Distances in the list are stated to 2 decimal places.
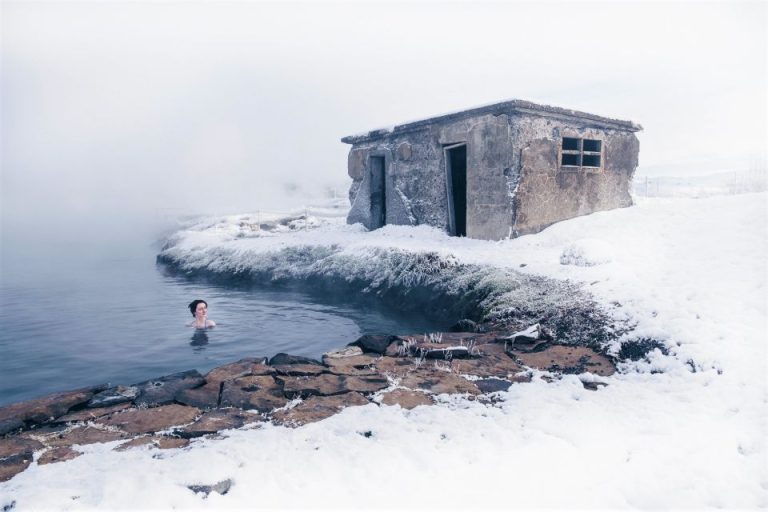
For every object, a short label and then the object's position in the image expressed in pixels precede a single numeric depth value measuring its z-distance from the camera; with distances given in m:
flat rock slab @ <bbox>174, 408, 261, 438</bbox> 3.45
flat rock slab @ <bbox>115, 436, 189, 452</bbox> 3.22
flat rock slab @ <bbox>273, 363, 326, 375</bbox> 4.78
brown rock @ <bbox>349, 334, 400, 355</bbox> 5.73
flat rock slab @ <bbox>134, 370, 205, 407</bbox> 4.20
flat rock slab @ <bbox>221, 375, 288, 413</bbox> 3.99
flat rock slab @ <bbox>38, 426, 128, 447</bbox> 3.37
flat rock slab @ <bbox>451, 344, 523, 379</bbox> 4.69
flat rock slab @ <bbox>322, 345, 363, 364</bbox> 5.41
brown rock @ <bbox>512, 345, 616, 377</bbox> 4.69
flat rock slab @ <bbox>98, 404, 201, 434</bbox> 3.62
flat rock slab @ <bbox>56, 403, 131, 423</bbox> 3.85
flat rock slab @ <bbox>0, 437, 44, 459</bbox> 3.20
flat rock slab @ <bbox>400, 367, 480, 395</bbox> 4.25
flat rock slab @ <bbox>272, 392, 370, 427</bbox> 3.64
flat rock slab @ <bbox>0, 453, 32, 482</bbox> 2.88
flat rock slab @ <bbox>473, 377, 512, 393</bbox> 4.25
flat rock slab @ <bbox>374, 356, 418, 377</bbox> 4.80
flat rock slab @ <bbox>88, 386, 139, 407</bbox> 4.19
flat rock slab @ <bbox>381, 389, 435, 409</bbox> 3.95
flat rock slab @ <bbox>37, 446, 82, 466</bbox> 3.05
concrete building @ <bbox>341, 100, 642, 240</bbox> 10.52
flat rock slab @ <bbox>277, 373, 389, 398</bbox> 4.25
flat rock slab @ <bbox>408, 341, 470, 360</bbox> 5.27
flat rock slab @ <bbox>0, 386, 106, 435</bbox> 3.76
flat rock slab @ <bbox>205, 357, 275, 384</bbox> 4.72
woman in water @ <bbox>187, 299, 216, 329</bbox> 8.55
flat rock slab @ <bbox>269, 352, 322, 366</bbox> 5.23
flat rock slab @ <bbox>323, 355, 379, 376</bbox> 4.80
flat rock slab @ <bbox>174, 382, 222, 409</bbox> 4.07
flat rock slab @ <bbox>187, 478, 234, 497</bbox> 2.69
